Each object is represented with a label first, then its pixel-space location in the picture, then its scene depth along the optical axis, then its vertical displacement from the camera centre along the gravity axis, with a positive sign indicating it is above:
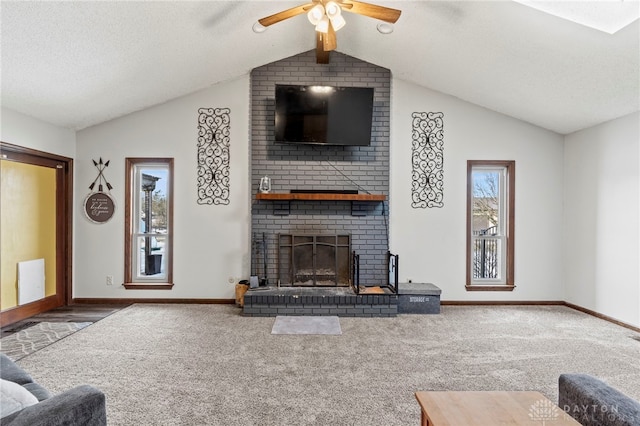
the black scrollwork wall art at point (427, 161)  5.05 +0.69
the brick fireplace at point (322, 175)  5.02 +0.48
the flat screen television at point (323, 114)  4.73 +1.27
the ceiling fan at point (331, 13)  2.81 +1.61
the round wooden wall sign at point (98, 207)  5.00 +0.01
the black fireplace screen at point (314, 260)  5.00 -0.72
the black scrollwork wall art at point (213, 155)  5.02 +0.76
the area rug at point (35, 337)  3.23 -1.31
